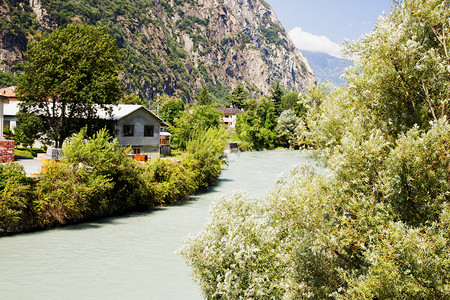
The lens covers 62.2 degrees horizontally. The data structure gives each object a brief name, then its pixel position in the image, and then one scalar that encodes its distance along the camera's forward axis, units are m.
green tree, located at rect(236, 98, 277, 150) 96.44
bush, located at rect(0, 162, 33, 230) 20.43
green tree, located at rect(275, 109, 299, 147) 95.38
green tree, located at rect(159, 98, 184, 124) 88.88
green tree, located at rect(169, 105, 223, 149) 62.59
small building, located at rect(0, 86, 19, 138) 47.06
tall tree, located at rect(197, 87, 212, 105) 138.38
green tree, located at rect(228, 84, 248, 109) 168.62
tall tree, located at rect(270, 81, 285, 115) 123.12
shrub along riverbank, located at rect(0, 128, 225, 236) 21.45
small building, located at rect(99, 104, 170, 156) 46.00
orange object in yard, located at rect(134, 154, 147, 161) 36.50
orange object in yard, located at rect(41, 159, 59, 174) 23.52
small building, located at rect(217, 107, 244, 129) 147.62
